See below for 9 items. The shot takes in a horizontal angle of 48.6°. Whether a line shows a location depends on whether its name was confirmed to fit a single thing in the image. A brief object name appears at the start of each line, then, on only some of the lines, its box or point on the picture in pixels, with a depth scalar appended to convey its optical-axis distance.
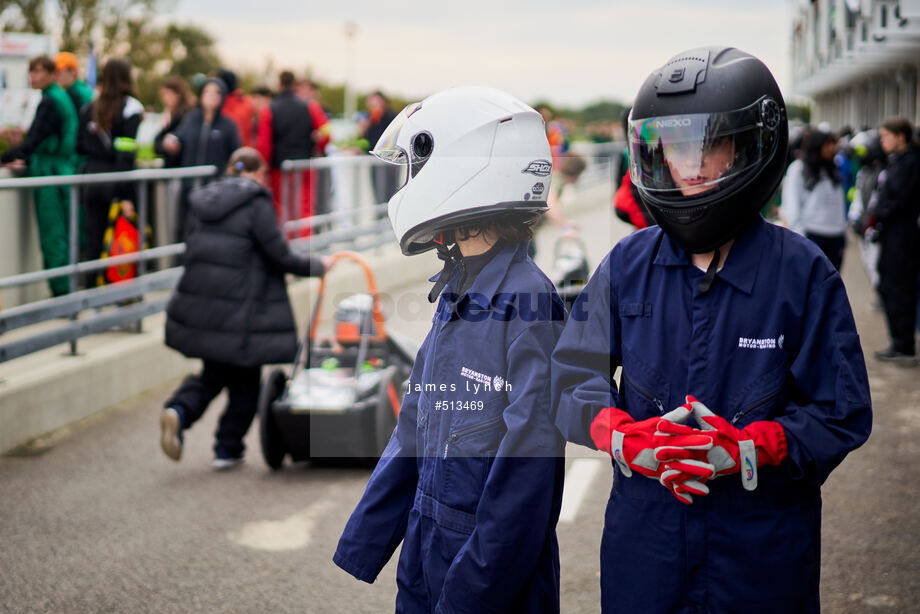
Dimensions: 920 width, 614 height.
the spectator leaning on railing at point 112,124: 8.90
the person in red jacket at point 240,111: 12.35
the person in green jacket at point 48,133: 8.73
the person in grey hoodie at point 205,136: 10.30
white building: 10.94
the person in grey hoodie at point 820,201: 9.54
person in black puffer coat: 5.98
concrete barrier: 6.31
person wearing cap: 9.42
